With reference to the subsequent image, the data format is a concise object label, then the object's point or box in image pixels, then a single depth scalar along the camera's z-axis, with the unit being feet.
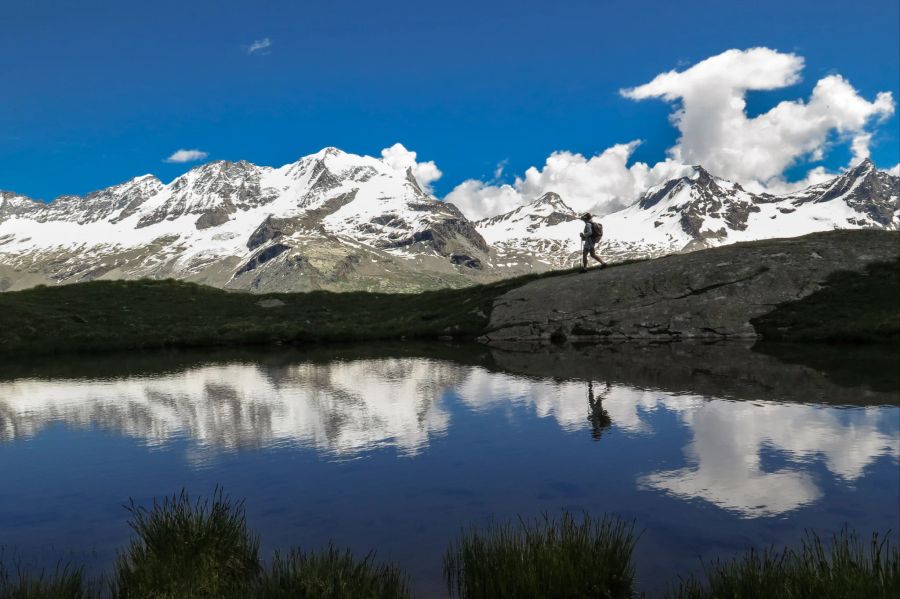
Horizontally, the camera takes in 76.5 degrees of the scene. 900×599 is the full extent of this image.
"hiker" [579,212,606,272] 131.44
